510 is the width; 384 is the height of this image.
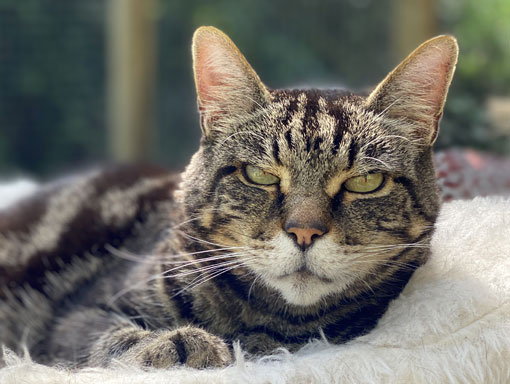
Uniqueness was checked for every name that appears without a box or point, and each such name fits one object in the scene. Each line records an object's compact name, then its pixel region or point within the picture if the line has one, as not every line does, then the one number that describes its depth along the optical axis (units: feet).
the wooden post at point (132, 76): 4.31
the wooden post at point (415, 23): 3.80
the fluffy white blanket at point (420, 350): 1.73
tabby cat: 1.81
